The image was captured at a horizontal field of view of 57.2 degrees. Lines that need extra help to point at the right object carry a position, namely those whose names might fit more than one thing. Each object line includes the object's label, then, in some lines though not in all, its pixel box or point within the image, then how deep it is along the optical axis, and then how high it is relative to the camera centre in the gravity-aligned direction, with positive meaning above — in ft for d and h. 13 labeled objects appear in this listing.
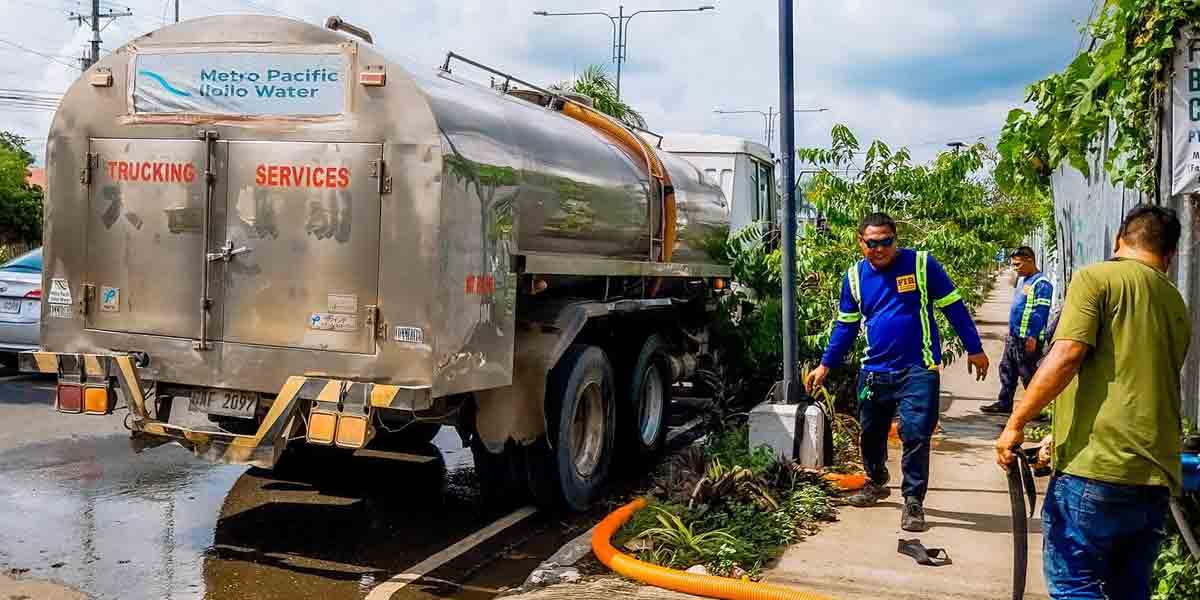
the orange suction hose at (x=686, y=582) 16.67 -4.25
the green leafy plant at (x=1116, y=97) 17.98 +3.94
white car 35.76 -0.36
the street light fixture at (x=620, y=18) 87.15 +23.13
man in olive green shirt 12.07 -1.10
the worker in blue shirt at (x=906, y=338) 20.80 -0.49
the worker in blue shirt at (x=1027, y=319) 33.58 -0.15
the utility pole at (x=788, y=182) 24.82 +2.96
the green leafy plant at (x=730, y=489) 20.99 -3.44
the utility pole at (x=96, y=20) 102.42 +28.66
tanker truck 17.98 +1.00
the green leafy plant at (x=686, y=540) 18.56 -3.97
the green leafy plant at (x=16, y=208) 101.86 +8.84
